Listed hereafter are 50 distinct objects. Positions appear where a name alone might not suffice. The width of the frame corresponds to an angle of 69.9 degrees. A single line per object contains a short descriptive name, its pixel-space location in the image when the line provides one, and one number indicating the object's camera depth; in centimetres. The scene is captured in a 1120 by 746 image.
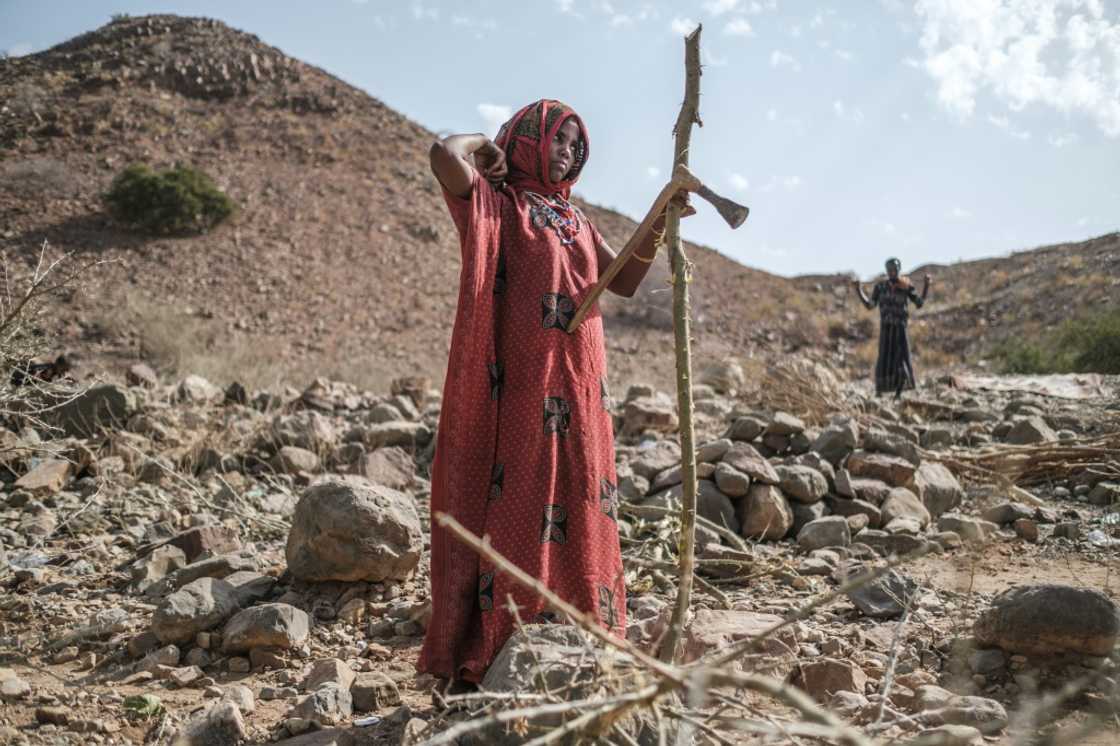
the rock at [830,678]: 233
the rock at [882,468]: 476
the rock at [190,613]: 288
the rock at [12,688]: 240
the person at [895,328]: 992
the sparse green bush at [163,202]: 1861
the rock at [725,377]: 884
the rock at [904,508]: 440
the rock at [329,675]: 252
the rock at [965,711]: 197
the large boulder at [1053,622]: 233
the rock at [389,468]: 502
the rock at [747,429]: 535
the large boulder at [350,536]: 322
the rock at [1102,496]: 446
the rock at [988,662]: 246
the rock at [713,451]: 459
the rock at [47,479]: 442
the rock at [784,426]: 532
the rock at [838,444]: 504
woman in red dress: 236
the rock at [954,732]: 168
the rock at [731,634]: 247
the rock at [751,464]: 435
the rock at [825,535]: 401
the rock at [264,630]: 280
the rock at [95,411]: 523
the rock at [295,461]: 517
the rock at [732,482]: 427
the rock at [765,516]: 420
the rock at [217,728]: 213
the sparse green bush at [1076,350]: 1059
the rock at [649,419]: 626
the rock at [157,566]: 347
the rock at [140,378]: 727
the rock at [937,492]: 473
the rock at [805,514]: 435
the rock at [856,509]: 436
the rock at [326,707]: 226
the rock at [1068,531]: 396
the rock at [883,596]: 299
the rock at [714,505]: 418
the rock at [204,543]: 373
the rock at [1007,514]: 425
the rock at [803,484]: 442
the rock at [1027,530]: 403
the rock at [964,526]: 372
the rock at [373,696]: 238
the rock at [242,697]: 238
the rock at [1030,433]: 537
